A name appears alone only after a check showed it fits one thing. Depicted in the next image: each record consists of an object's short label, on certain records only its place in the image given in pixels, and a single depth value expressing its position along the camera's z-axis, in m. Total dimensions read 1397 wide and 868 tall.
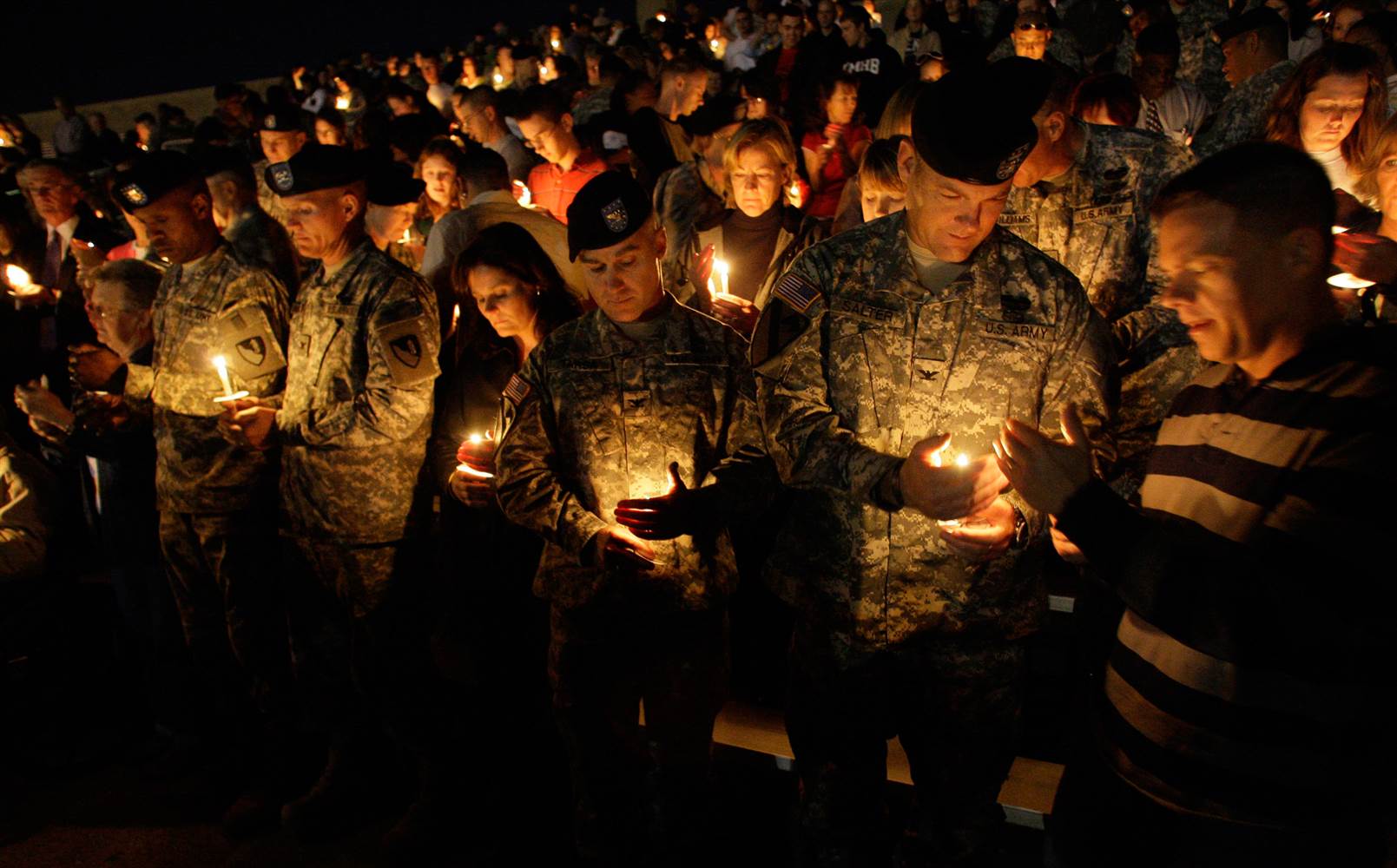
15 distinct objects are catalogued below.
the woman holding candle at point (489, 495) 3.17
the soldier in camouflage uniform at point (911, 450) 2.17
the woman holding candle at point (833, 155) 5.70
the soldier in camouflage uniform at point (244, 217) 4.61
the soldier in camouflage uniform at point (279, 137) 6.93
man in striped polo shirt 1.46
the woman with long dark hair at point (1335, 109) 3.23
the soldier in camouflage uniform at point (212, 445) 3.57
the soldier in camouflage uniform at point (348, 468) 3.23
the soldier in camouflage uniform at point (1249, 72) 4.84
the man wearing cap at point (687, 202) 4.48
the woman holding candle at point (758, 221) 4.00
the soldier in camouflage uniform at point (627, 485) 2.56
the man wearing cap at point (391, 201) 4.05
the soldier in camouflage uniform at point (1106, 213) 2.98
